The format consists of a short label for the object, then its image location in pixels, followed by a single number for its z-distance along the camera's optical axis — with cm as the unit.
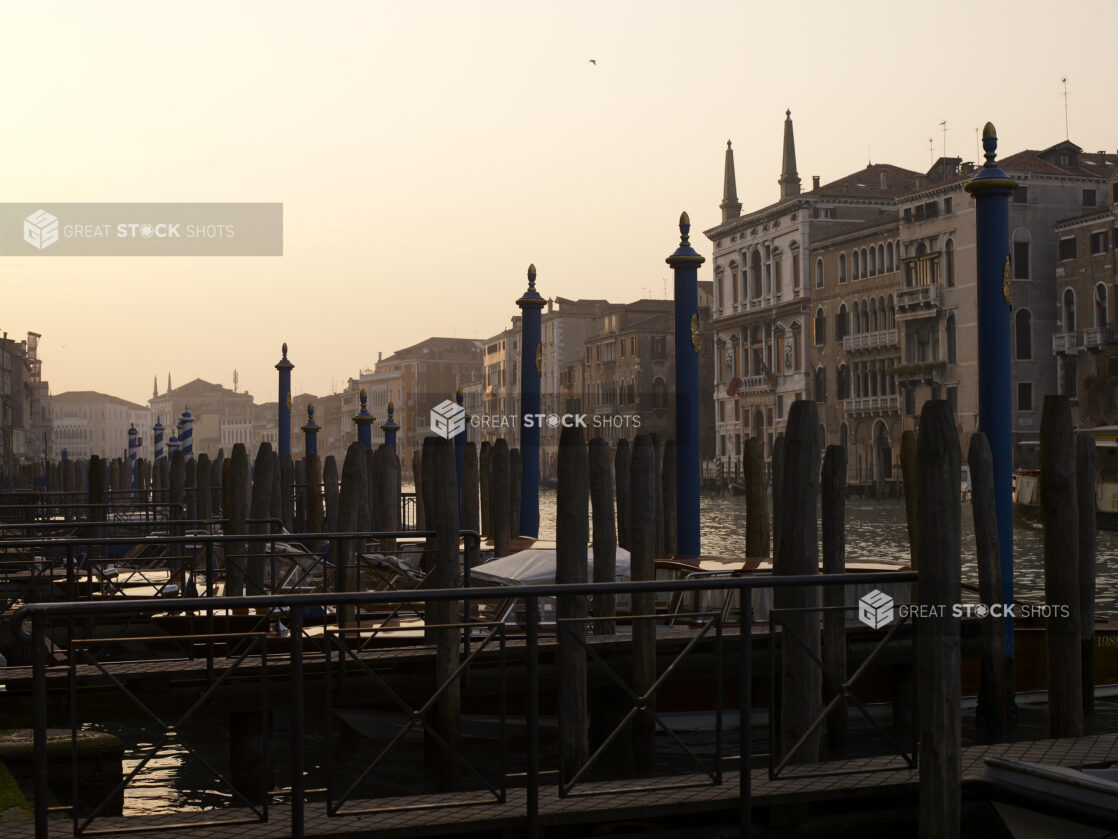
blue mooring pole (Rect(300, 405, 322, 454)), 2405
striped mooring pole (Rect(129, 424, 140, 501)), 4059
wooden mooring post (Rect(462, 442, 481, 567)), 1725
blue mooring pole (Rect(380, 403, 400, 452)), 2383
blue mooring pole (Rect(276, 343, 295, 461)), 2355
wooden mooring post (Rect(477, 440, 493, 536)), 1861
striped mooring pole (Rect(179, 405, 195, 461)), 2848
